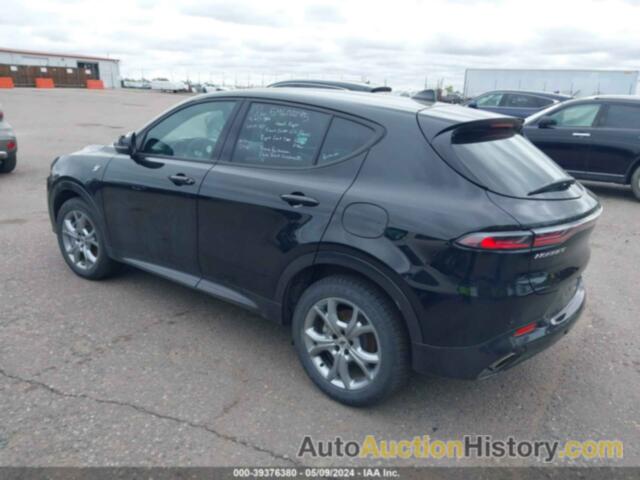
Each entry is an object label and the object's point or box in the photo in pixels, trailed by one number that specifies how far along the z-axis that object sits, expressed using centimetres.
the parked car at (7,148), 865
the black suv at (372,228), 254
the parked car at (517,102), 1440
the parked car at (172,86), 6050
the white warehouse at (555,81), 3069
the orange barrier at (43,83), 4841
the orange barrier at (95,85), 5430
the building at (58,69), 4781
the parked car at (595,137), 857
